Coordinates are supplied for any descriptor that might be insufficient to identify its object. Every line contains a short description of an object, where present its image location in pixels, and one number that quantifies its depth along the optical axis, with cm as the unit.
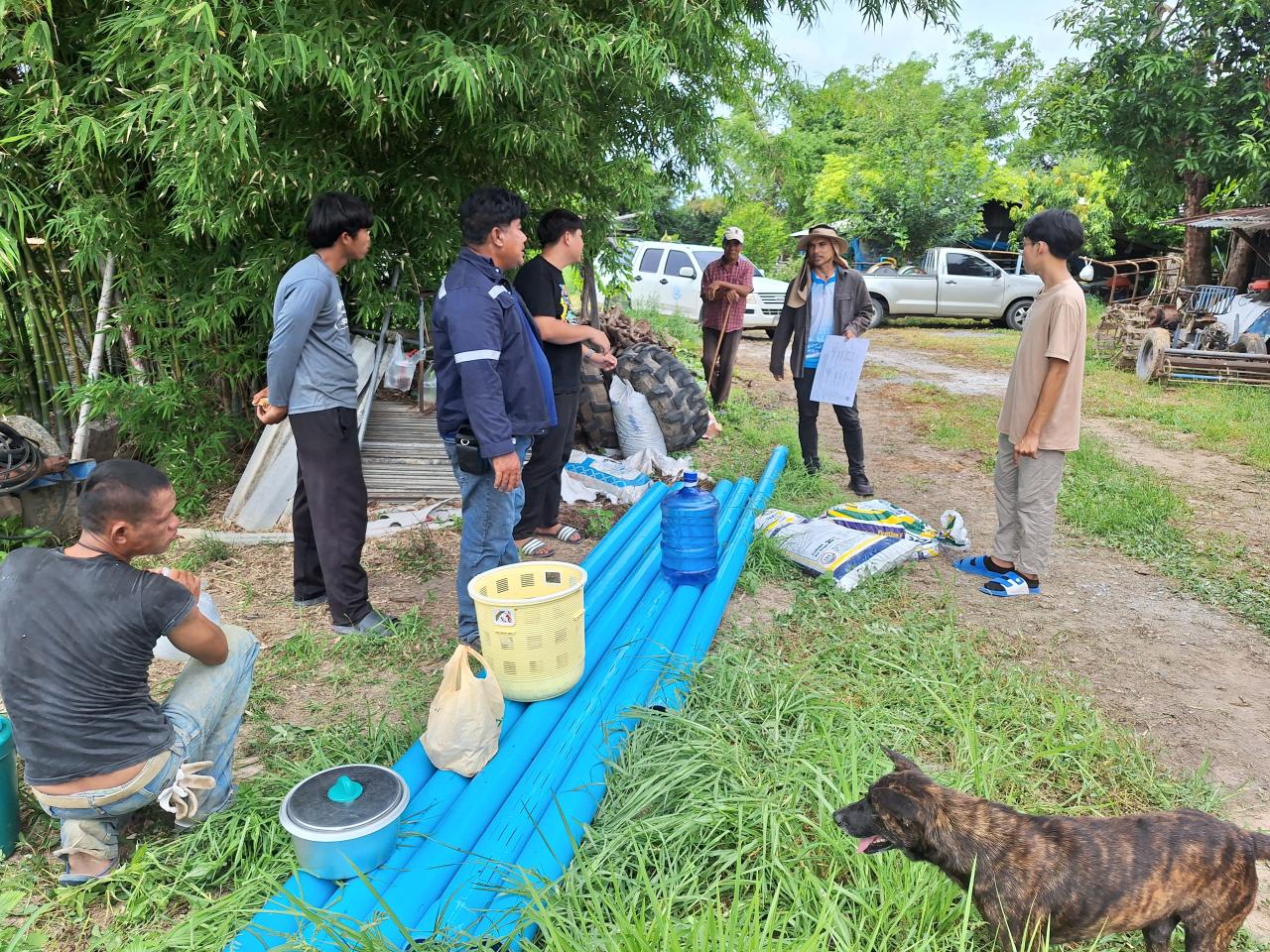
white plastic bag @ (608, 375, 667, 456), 591
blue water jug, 360
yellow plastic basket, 248
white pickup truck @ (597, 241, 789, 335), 1411
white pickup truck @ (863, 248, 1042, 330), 1529
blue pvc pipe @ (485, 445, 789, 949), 181
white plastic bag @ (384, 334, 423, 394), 523
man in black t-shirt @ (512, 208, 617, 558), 400
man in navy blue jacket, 283
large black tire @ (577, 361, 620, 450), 598
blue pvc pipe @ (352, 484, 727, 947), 182
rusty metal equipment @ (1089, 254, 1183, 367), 1079
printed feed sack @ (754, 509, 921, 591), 390
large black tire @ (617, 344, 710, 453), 611
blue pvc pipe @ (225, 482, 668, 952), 173
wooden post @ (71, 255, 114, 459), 455
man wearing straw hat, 523
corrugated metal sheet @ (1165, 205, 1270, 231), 1000
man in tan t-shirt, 351
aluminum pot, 187
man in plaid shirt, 757
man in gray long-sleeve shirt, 314
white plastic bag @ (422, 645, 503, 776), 220
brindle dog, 166
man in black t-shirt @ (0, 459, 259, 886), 193
